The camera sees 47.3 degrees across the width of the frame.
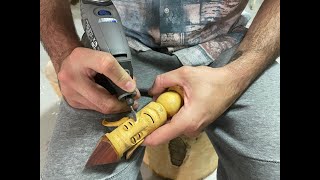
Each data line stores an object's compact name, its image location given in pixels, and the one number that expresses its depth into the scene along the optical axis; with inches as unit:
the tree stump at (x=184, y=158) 41.7
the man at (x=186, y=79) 26.7
